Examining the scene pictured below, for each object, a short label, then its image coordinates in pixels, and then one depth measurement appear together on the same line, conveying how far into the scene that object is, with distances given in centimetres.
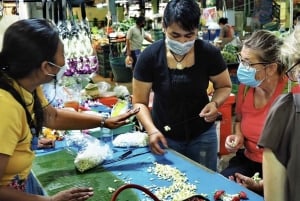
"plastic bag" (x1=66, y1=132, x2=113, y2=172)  207
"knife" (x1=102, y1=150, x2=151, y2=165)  217
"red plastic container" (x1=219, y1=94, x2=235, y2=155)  440
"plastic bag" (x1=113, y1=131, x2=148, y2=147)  237
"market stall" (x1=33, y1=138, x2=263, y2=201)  175
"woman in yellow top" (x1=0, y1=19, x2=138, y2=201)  135
